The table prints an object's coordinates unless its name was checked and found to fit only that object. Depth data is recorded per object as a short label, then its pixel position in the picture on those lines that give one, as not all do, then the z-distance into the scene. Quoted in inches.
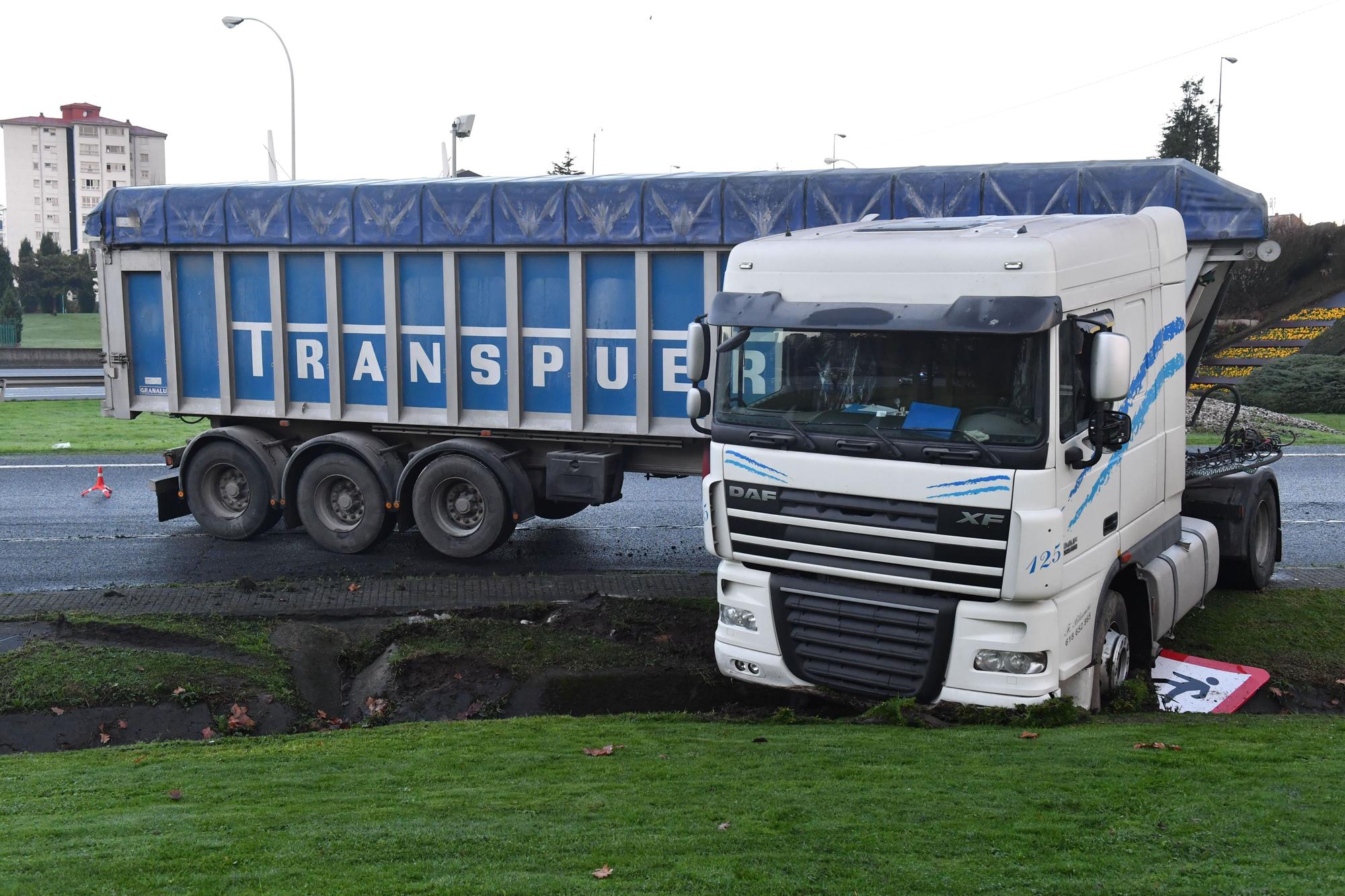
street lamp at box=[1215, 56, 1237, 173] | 1582.2
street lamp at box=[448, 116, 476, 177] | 744.3
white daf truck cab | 254.1
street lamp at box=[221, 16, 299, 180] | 1152.2
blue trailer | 424.5
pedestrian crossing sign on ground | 311.4
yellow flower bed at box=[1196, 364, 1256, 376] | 1290.6
